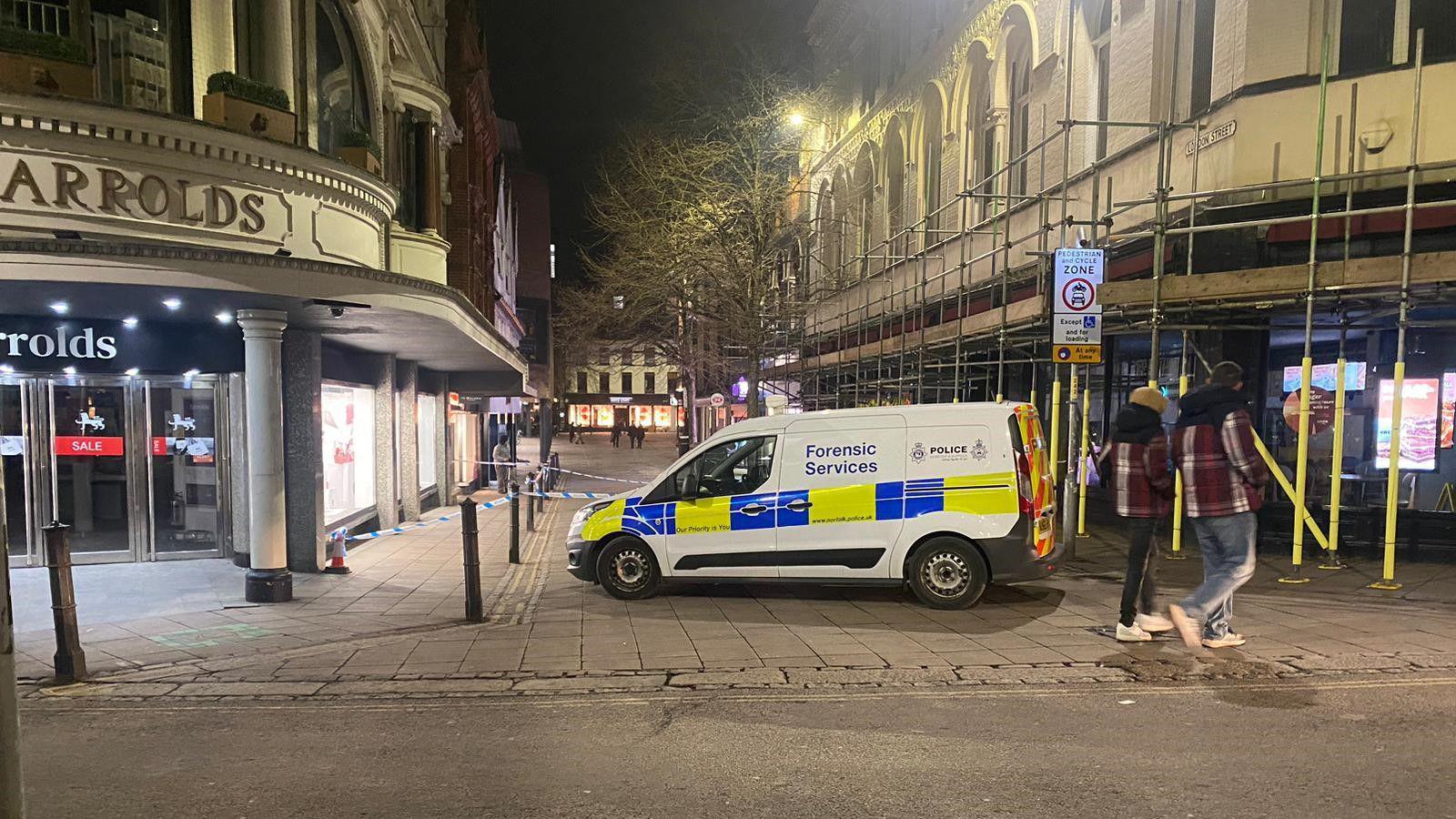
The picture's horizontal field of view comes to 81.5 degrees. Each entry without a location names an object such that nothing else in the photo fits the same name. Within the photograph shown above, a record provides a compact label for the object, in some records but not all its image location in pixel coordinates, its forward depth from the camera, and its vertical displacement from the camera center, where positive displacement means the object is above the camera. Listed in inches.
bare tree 812.6 +157.4
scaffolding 347.9 +57.5
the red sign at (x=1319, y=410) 418.6 -17.5
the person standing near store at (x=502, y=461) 767.0 -80.6
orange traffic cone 413.1 -90.0
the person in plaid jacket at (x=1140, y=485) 258.5 -33.9
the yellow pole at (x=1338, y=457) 319.9 -31.2
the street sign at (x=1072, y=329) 381.1 +20.7
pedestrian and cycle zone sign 377.7 +31.8
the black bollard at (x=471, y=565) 310.5 -71.7
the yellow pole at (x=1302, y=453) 324.5 -30.2
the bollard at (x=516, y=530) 460.1 -86.6
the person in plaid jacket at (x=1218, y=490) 242.1 -33.3
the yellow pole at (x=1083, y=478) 429.2 -54.4
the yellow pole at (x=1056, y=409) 405.1 -17.2
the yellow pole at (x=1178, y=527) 397.4 -74.0
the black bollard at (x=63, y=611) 242.1 -69.5
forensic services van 307.9 -51.5
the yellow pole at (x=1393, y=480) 304.8 -38.4
